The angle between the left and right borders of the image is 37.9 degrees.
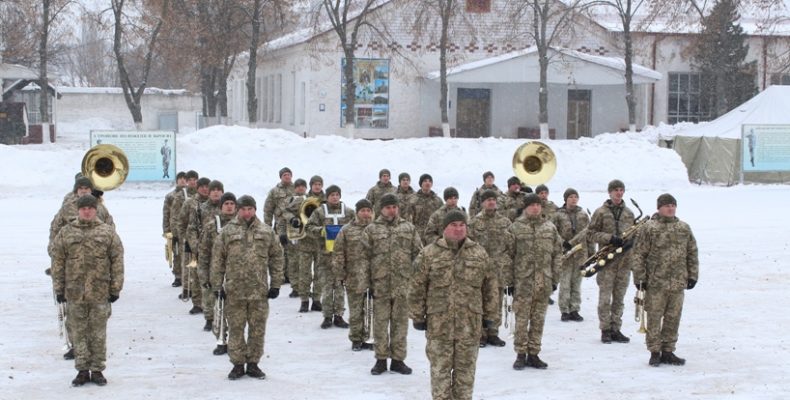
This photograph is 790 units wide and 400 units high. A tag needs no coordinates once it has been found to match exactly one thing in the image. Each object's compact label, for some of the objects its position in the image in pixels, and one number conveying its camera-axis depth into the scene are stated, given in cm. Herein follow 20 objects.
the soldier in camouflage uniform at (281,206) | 1686
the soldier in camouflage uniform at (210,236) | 1248
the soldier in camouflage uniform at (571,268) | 1502
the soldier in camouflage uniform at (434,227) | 1432
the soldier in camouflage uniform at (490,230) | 1328
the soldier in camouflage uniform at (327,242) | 1438
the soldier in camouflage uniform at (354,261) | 1216
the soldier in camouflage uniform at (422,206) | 1705
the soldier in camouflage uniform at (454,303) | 925
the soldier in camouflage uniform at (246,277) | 1123
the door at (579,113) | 4953
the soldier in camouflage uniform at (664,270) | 1181
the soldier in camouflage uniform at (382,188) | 1720
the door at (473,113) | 4847
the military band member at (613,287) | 1334
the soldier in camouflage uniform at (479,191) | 1675
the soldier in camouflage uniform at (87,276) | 1094
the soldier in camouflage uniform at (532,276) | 1192
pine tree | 4831
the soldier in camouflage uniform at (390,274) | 1174
